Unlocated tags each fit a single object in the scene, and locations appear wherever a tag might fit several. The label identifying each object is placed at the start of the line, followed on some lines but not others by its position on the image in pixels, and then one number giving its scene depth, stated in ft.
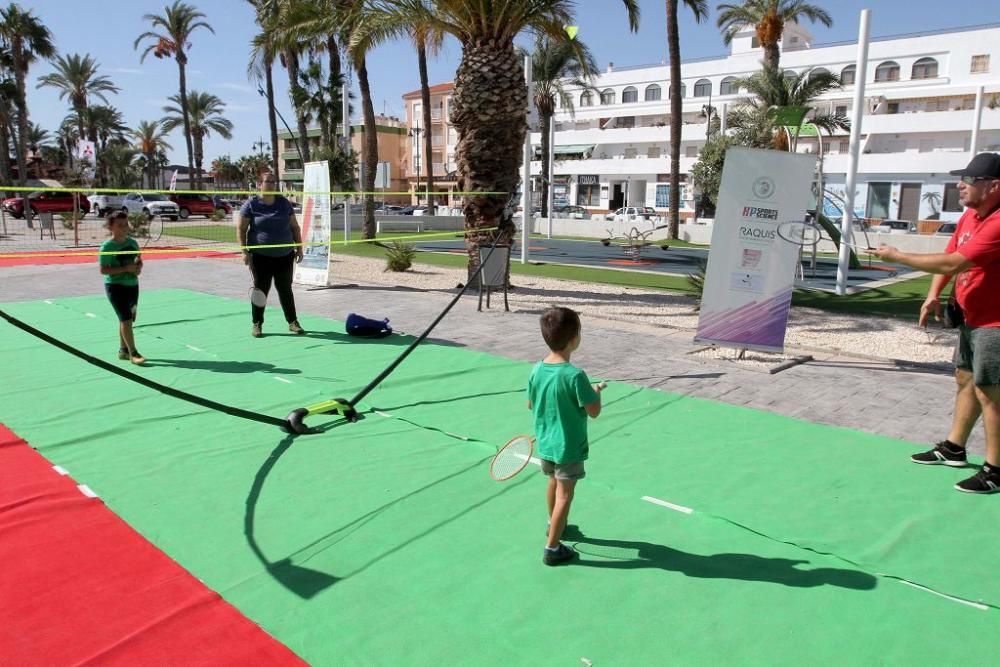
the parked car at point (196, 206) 140.97
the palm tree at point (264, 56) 75.25
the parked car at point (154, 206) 127.75
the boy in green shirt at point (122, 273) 23.85
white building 154.20
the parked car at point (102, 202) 133.18
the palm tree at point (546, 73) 142.82
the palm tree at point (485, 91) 43.86
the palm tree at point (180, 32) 171.53
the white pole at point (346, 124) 76.02
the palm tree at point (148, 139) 267.59
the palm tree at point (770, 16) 120.47
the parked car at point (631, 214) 140.67
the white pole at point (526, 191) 56.09
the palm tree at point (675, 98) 92.99
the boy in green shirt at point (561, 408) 11.32
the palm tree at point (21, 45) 130.41
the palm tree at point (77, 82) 204.85
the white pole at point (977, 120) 118.42
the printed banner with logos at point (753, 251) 24.71
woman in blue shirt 29.07
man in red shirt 14.35
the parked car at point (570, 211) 166.87
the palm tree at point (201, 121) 225.97
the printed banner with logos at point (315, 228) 44.50
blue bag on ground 29.94
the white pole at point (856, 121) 41.09
